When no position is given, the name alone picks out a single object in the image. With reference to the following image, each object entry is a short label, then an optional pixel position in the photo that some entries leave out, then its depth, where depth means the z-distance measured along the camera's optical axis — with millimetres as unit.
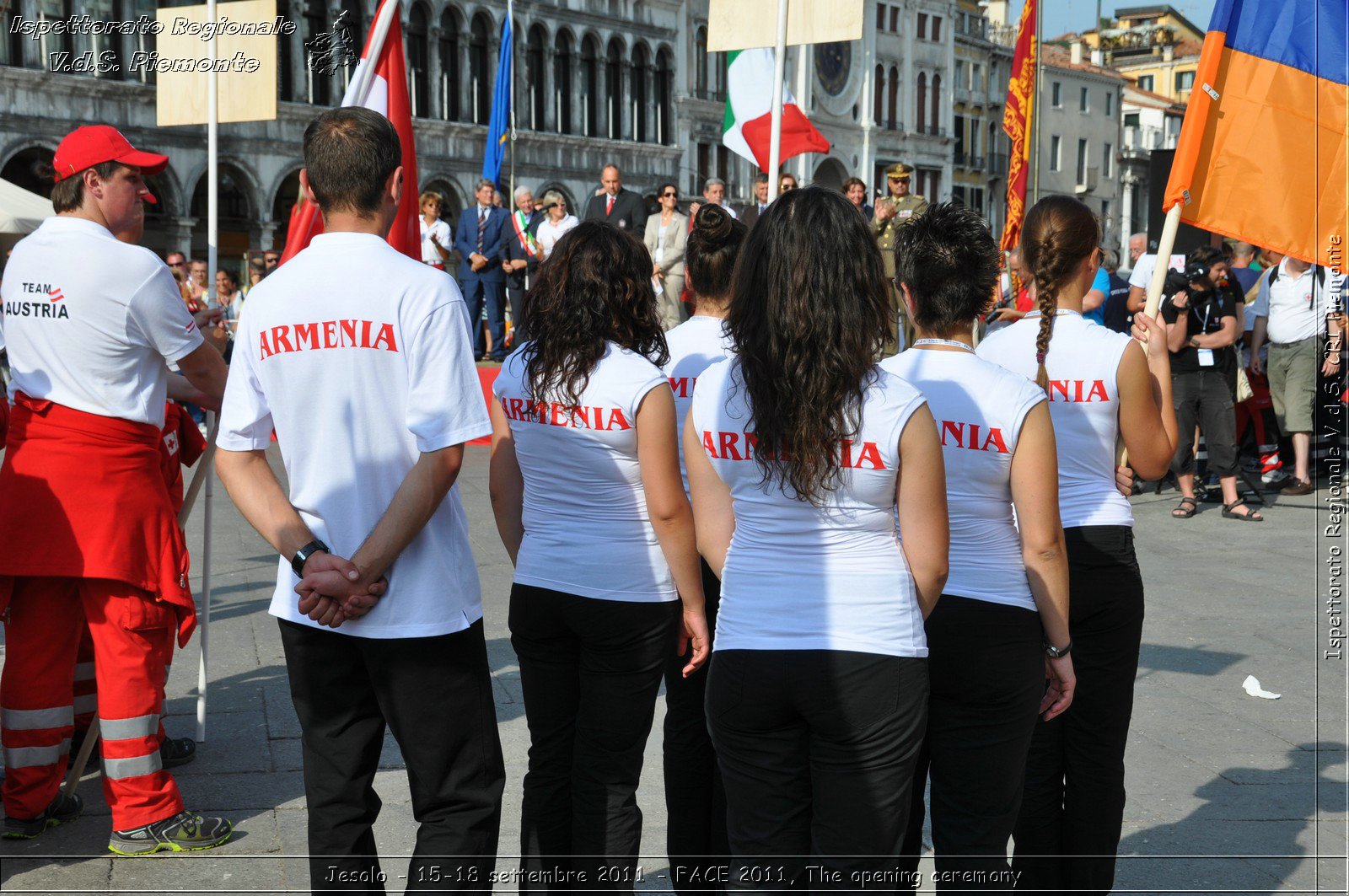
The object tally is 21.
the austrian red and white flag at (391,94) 5156
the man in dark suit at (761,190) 12443
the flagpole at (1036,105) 15844
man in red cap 4113
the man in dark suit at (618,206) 16516
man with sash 17812
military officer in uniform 12227
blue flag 21391
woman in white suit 15344
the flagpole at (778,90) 6715
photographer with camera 11164
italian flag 10195
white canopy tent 12523
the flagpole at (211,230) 5078
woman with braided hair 3547
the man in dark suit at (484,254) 17781
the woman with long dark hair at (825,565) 2652
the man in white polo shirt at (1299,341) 11414
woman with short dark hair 3000
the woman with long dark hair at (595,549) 3406
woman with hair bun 3818
